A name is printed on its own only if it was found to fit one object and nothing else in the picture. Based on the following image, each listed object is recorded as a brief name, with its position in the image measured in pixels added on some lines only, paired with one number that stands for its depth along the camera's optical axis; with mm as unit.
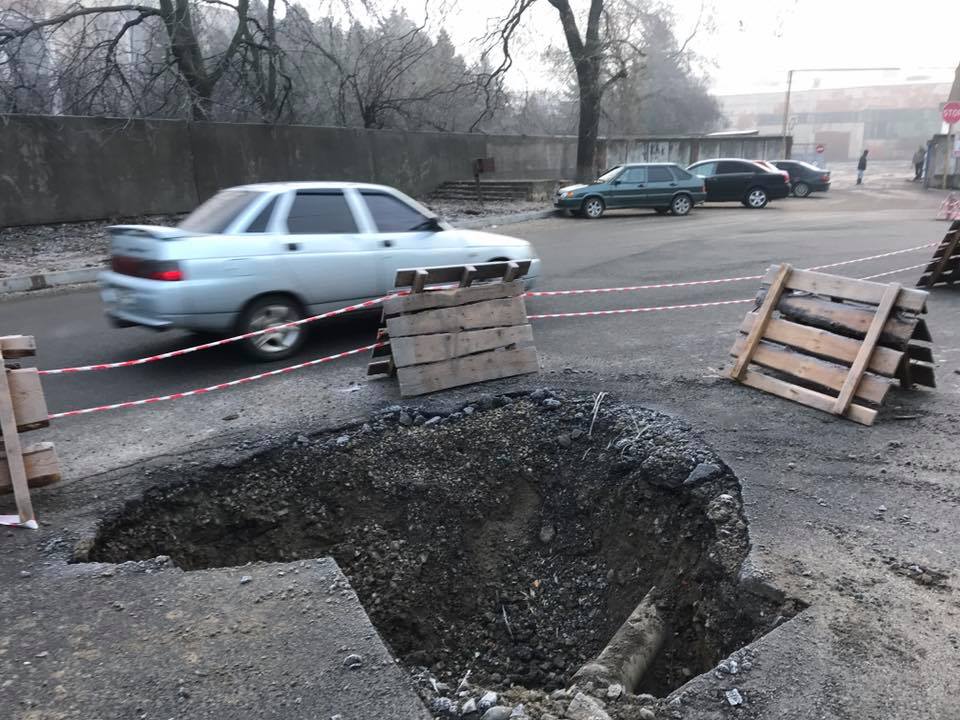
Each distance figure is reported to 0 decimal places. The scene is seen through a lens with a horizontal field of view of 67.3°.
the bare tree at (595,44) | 24812
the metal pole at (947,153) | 29016
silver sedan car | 6551
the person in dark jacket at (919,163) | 35000
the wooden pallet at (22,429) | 4145
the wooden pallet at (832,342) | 5457
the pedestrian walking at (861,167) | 35719
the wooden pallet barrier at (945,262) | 10016
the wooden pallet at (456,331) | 6070
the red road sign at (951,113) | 26469
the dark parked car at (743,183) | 24016
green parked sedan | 21344
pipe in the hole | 3316
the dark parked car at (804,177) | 28609
